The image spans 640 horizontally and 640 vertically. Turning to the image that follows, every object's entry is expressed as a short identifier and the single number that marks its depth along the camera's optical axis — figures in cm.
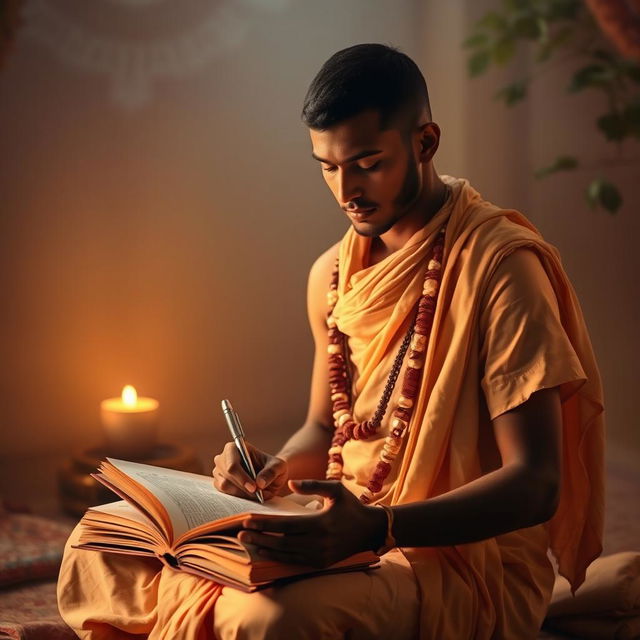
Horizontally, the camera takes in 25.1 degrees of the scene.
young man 174
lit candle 284
